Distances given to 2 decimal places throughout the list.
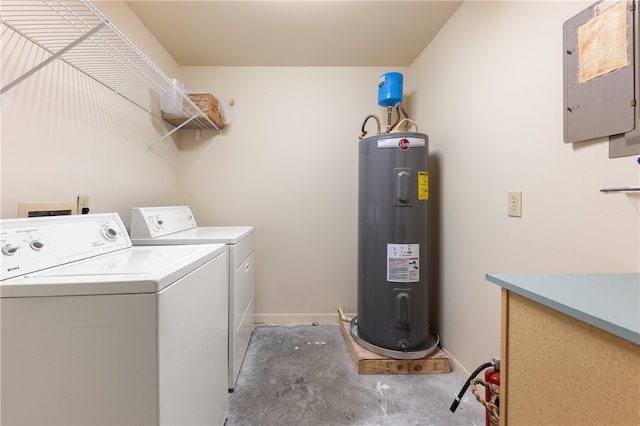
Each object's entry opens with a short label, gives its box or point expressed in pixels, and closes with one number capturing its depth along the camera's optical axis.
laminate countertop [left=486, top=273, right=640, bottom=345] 0.45
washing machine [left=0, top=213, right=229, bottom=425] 0.60
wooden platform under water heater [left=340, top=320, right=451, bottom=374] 1.60
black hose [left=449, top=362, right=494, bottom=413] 0.87
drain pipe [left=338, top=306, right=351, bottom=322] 2.12
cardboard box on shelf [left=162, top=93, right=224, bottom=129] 1.91
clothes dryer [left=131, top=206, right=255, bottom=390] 1.41
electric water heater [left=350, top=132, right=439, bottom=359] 1.60
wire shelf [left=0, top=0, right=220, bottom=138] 0.92
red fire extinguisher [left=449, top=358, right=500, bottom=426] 0.84
